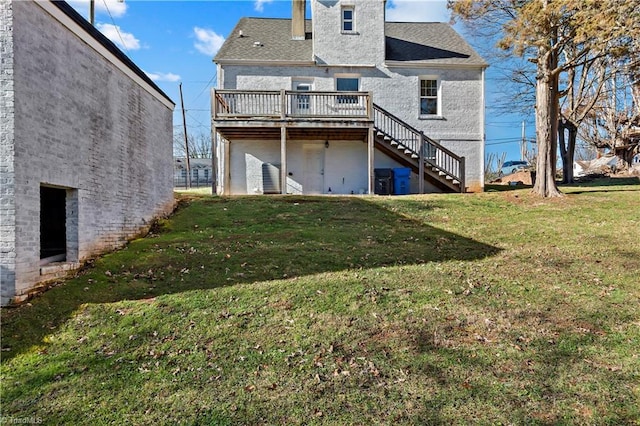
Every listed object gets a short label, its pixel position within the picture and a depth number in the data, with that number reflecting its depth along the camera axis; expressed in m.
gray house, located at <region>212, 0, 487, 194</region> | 15.27
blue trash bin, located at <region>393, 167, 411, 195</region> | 14.79
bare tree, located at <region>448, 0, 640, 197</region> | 9.25
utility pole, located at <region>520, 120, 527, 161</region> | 41.65
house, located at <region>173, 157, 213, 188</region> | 37.22
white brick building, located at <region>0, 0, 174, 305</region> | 4.74
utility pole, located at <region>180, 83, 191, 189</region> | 32.92
